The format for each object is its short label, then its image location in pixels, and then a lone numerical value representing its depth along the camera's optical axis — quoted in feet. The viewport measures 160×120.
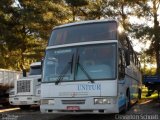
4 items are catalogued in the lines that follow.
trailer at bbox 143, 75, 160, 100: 42.39
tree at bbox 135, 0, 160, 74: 68.91
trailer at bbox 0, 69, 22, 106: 49.71
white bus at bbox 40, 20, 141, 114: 25.23
